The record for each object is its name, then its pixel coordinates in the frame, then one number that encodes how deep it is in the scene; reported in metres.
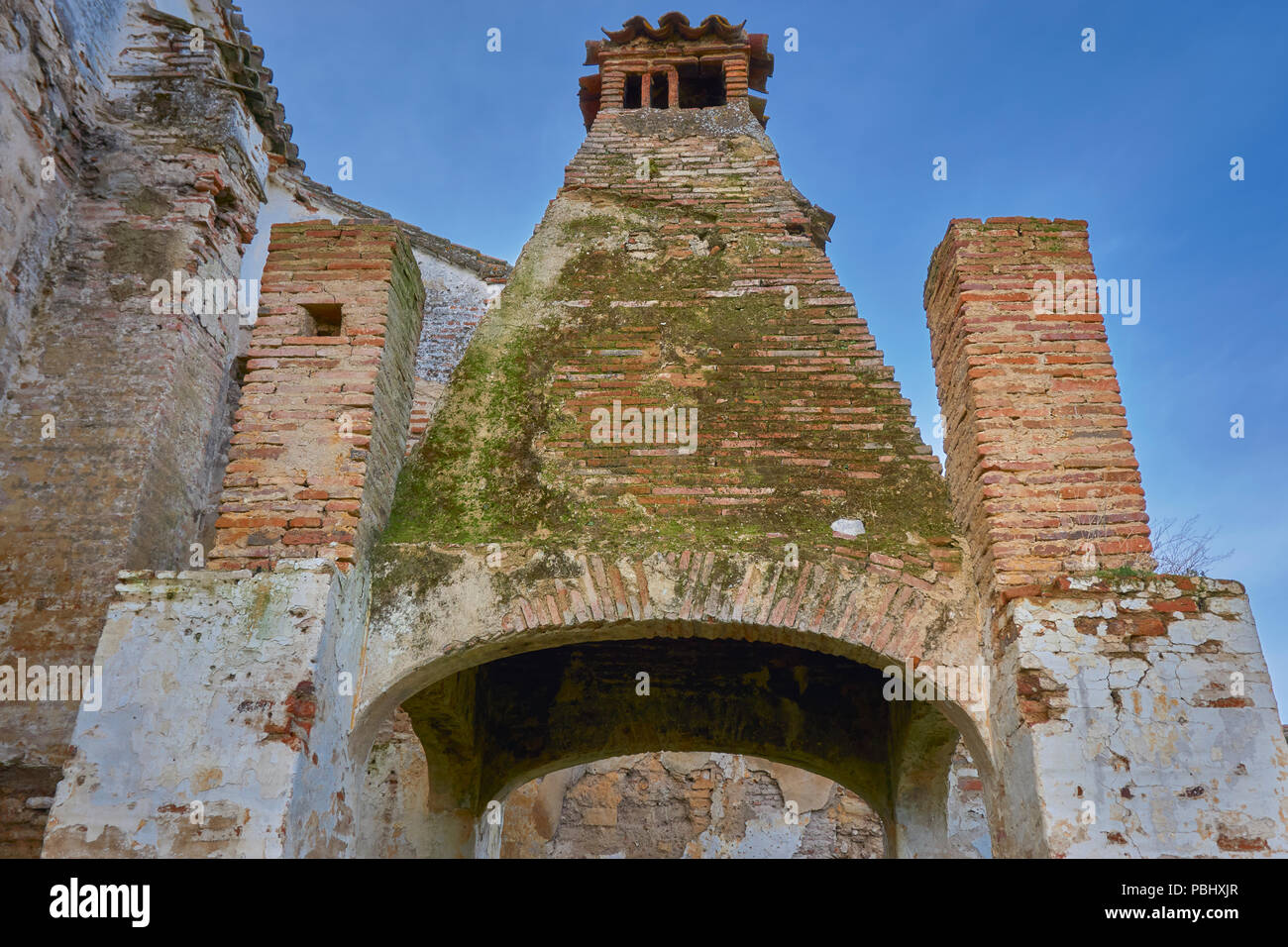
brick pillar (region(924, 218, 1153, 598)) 4.34
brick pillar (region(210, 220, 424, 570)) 4.54
